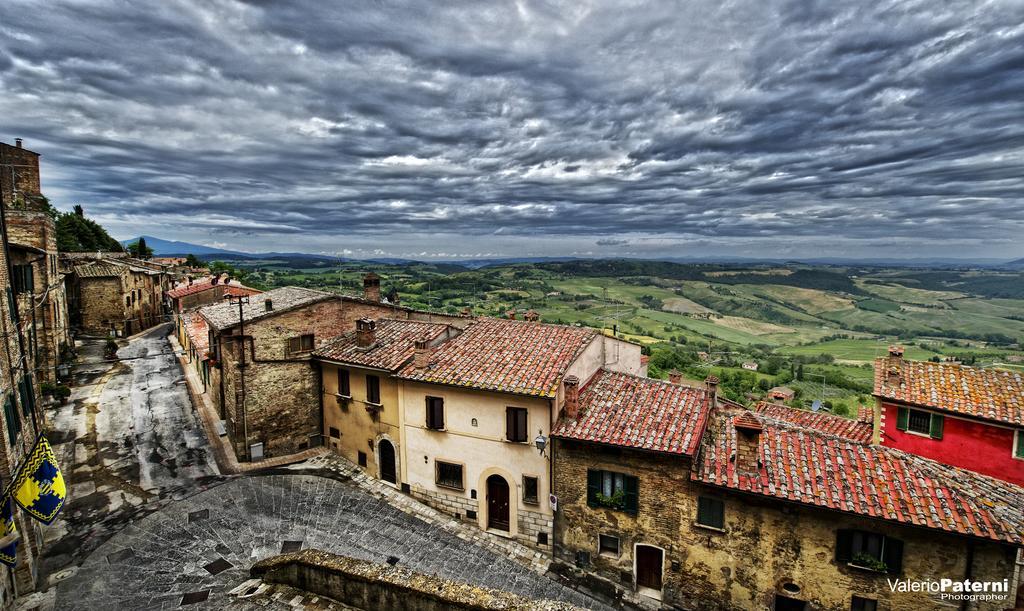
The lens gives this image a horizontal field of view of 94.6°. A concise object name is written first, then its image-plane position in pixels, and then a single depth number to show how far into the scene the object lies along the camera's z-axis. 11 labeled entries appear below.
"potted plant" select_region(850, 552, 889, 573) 15.05
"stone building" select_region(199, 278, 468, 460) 24.58
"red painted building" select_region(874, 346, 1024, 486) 18.20
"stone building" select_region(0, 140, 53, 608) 14.21
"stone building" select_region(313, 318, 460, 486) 23.70
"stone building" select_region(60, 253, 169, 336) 49.59
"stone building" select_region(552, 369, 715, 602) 17.84
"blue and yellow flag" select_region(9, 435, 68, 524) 12.60
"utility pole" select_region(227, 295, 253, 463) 24.00
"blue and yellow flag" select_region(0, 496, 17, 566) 12.55
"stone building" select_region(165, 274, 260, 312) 47.38
